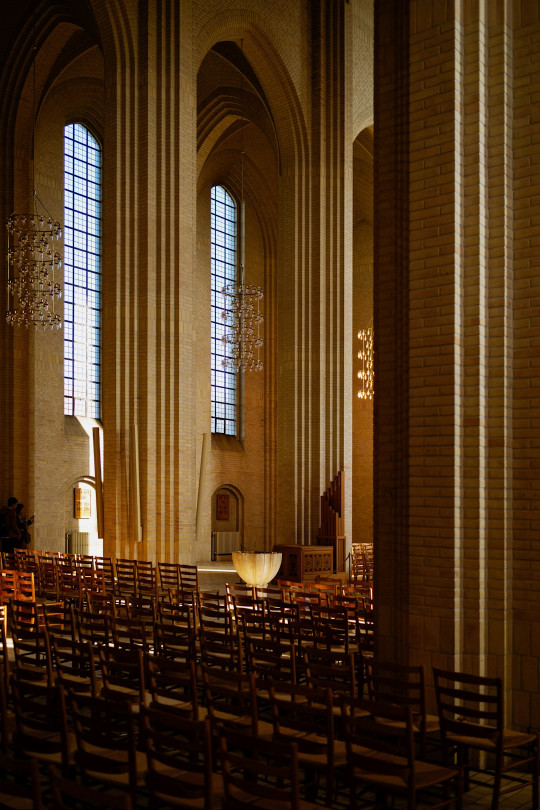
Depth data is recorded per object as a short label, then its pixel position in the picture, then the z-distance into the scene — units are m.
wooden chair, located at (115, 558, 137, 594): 12.43
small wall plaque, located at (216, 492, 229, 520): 29.83
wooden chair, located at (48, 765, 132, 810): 3.47
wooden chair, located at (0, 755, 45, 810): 3.51
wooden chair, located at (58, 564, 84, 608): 12.20
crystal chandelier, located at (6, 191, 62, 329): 17.78
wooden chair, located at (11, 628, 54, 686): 6.04
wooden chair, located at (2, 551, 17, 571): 17.02
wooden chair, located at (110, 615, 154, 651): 7.13
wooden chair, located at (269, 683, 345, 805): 4.73
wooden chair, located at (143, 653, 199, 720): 5.56
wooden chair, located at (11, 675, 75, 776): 4.73
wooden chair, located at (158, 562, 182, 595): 12.71
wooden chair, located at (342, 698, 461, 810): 4.45
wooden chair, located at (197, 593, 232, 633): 8.30
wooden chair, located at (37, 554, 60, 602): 12.69
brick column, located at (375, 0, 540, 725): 6.74
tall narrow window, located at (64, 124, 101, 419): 25.30
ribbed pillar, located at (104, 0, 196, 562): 17.27
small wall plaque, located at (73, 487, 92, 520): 24.83
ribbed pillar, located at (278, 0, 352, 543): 21.45
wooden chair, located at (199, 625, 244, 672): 6.54
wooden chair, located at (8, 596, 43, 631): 8.57
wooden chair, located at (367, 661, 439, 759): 5.48
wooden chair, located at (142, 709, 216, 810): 4.07
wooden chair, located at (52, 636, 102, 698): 5.72
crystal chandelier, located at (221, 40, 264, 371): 23.30
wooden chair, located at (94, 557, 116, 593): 12.36
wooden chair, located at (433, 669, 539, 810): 5.26
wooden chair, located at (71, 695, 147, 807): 4.18
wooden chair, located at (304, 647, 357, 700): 5.79
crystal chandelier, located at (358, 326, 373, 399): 26.53
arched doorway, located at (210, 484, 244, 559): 29.56
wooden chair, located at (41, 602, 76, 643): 8.42
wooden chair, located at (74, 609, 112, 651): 7.51
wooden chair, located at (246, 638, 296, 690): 5.99
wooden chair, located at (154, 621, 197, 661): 7.08
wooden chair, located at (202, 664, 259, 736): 5.13
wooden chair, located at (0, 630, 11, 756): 5.31
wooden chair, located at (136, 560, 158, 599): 12.00
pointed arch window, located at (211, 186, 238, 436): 30.33
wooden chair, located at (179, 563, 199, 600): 10.07
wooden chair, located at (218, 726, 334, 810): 3.75
